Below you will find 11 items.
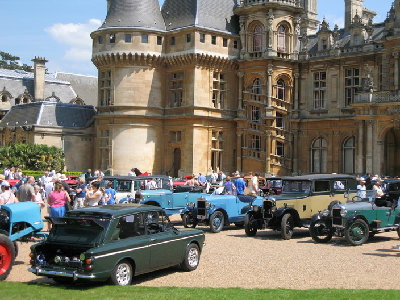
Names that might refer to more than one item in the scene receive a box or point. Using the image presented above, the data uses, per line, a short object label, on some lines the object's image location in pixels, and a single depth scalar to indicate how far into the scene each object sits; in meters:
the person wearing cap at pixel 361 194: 20.55
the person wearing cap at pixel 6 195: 17.34
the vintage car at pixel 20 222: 14.60
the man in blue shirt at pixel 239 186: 27.39
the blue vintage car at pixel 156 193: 23.50
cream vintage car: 20.28
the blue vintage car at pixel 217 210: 21.92
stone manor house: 44.28
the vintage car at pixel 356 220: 18.58
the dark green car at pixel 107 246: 11.99
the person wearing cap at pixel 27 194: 19.72
